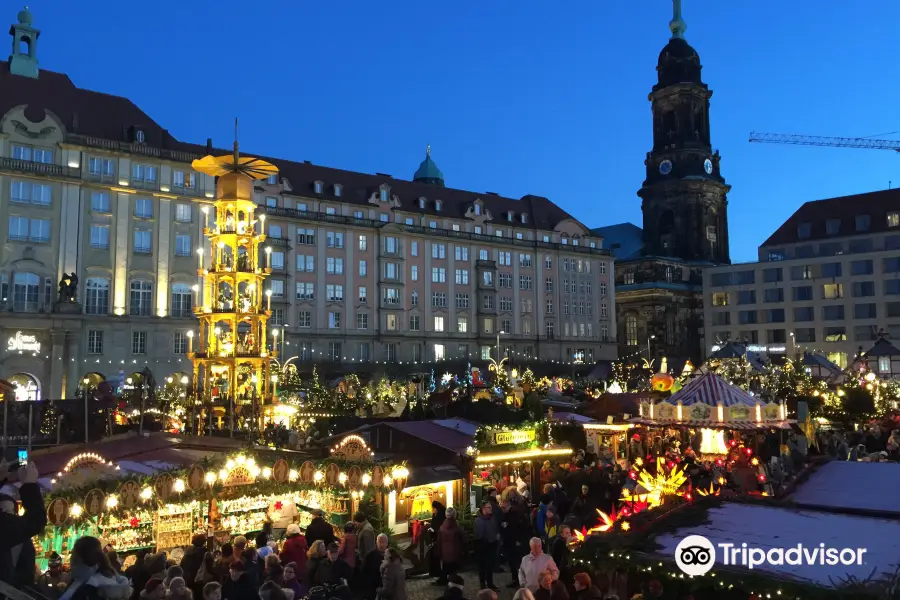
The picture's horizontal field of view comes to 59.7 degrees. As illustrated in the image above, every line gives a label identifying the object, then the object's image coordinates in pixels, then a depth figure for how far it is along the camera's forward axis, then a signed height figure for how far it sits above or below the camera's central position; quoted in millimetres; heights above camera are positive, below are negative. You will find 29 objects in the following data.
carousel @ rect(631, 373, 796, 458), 22672 -1623
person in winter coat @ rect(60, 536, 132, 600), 6184 -1731
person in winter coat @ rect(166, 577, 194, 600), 7441 -2197
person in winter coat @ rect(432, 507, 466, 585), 12633 -2995
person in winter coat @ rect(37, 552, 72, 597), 8297 -2551
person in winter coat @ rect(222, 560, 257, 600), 8414 -2465
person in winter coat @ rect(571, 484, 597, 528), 13316 -2662
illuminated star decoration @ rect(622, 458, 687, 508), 15344 -2535
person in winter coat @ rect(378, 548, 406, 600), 9039 -2582
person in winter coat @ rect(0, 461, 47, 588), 6074 -1307
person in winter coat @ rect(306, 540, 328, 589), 9938 -2633
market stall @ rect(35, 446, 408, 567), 11086 -2244
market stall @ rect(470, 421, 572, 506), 19234 -2581
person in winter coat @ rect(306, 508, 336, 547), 11895 -2634
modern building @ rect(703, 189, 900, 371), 73125 +7030
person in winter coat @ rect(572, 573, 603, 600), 8547 -2534
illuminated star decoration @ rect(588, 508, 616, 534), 11220 -2381
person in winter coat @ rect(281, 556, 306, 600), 9438 -2671
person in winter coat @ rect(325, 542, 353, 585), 9867 -2699
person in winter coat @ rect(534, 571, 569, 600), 8570 -2598
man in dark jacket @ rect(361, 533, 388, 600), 10297 -2814
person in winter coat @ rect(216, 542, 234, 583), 9891 -2604
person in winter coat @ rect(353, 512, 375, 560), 11492 -2686
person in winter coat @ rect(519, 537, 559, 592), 9406 -2512
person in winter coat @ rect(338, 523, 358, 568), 10727 -2610
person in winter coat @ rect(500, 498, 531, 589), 13461 -3073
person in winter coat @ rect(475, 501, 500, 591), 12898 -3082
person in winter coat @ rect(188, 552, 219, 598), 9586 -2673
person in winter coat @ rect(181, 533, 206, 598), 9883 -2580
